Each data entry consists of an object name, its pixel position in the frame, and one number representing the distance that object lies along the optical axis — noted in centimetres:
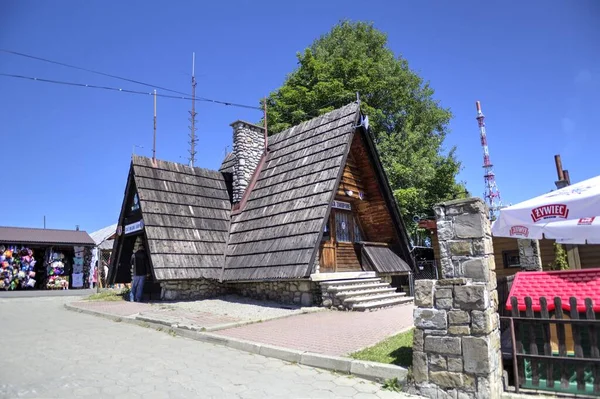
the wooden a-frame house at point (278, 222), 1149
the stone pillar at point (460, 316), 432
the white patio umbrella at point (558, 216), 569
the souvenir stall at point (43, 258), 2298
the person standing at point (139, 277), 1326
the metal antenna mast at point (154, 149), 1510
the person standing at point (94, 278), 2688
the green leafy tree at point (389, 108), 2359
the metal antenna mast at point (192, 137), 3321
